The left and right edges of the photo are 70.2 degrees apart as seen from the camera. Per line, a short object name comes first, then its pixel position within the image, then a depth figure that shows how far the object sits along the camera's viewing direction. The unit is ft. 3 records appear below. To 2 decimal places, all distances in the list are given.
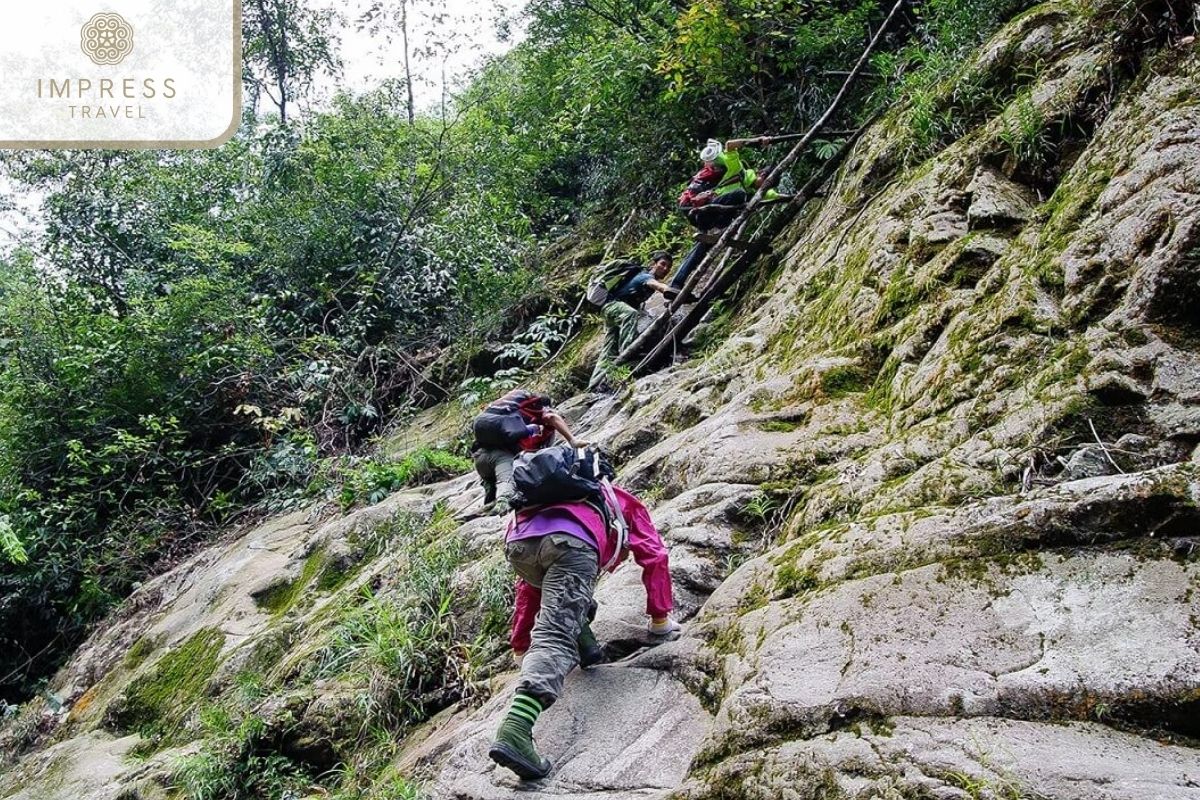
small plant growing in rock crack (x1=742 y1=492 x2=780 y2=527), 16.79
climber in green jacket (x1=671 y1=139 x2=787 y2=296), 32.58
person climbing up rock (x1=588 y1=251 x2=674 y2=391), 33.09
